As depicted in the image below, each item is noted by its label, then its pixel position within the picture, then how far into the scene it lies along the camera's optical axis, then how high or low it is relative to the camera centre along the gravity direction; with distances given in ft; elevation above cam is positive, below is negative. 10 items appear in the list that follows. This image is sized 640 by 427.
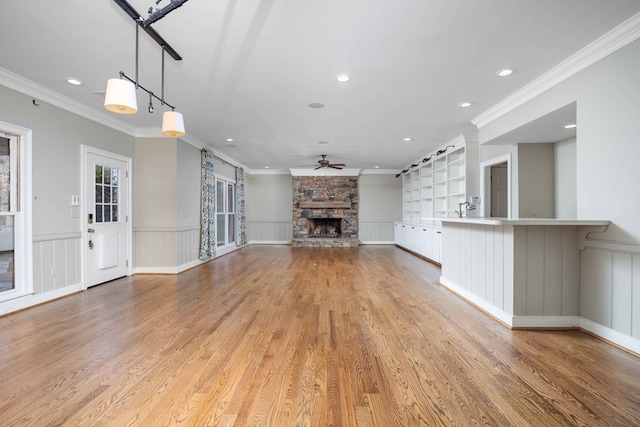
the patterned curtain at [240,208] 28.94 +0.40
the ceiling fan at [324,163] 25.09 +4.03
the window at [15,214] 10.89 -0.07
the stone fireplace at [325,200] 32.63 +1.28
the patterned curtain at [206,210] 21.04 +0.15
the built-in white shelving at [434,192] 18.79 +1.51
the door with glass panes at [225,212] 25.68 +0.01
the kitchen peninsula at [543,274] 9.37 -1.91
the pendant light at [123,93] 6.59 +2.57
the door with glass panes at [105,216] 14.34 -0.21
